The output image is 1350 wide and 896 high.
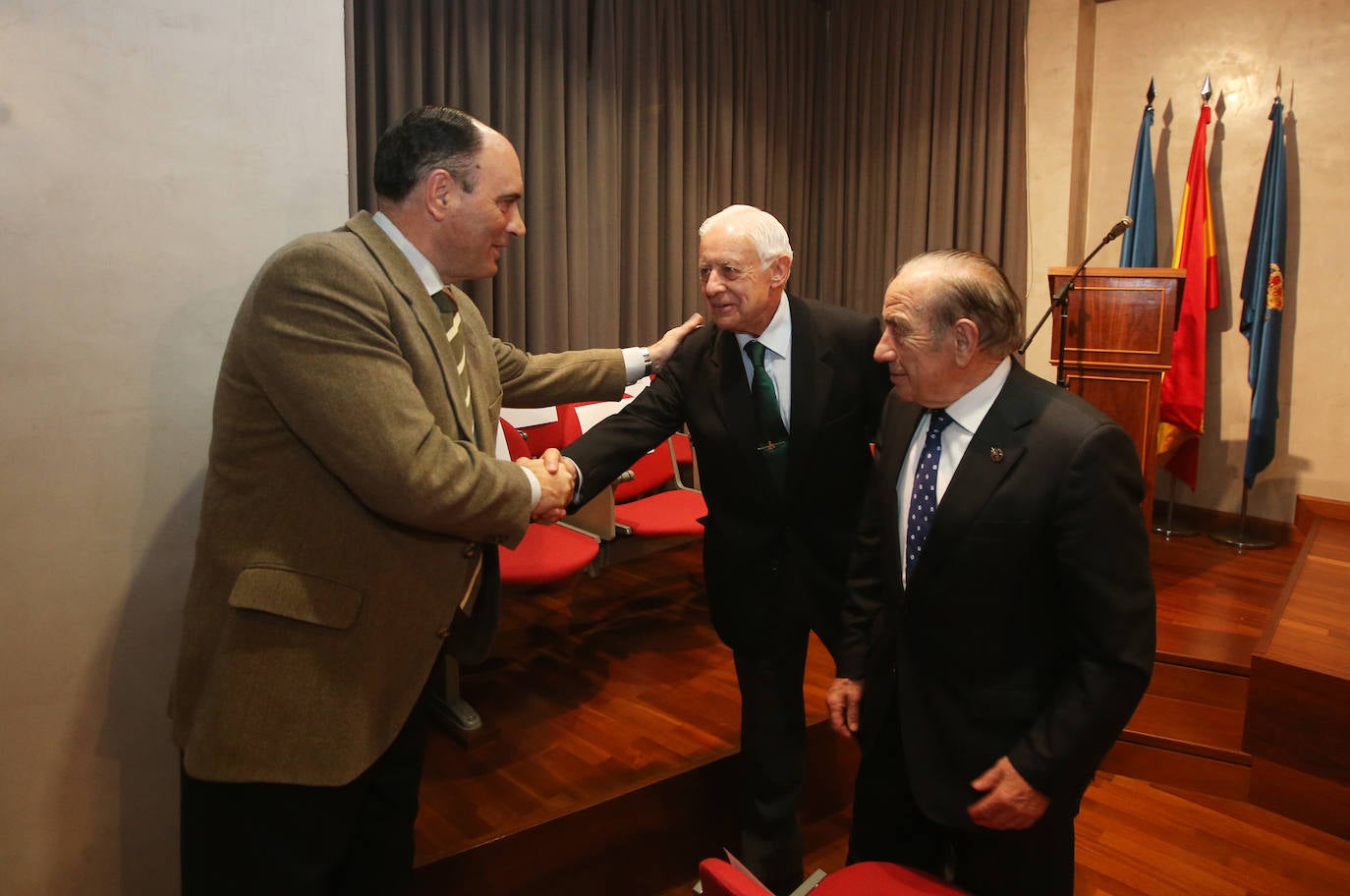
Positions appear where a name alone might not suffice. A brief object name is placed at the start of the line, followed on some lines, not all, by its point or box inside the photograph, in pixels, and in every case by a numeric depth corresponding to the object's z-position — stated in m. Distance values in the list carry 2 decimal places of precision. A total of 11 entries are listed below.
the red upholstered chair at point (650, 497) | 3.48
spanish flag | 4.91
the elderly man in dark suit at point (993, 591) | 1.35
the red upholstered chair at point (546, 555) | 2.86
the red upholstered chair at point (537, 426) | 3.79
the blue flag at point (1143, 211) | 5.08
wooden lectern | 4.06
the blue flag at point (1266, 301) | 4.75
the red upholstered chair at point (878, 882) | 1.32
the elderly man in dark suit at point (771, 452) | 1.95
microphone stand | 4.15
